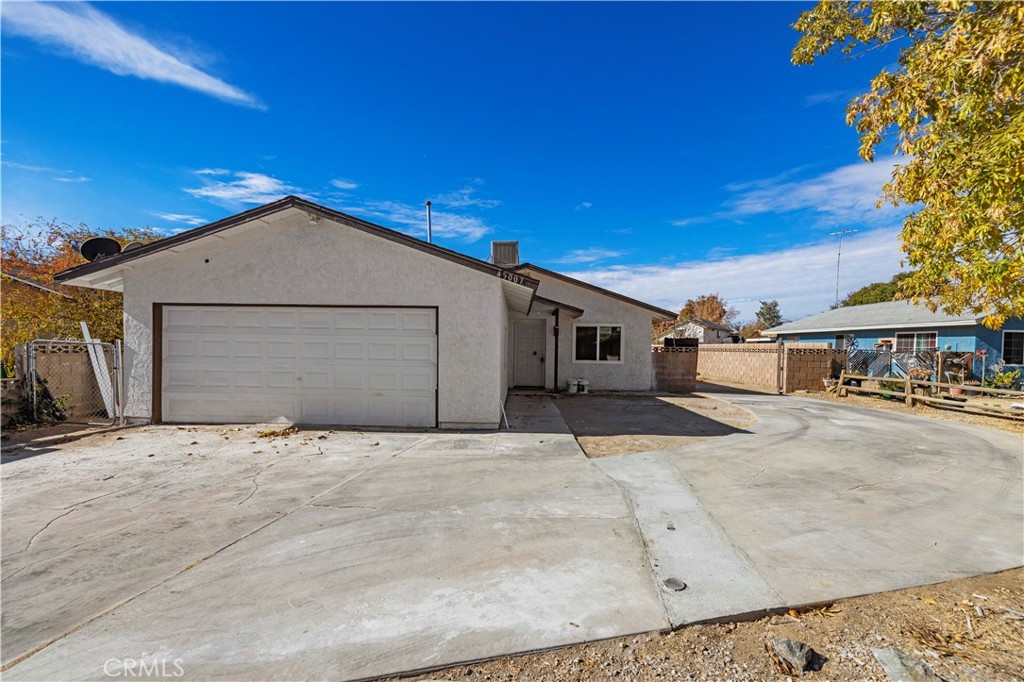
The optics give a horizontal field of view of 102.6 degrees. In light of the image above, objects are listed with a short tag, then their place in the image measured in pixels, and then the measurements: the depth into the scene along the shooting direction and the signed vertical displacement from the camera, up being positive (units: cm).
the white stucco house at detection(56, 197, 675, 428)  815 +16
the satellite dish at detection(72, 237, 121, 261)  871 +190
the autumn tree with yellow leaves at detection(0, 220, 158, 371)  1090 +65
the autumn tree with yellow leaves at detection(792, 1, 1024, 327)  329 +190
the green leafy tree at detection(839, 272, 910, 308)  4065 +531
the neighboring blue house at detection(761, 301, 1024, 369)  1566 +60
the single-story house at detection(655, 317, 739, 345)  3847 +107
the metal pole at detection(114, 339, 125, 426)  835 -91
